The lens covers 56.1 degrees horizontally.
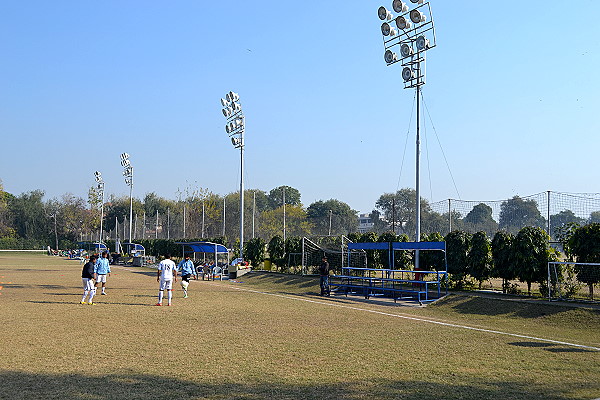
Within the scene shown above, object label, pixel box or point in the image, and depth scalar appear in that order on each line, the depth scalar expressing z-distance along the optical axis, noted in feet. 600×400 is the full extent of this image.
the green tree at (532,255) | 65.05
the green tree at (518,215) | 74.28
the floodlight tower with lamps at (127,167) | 214.69
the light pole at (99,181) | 258.14
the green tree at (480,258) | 74.38
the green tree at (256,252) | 134.00
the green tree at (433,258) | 83.32
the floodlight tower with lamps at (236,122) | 137.59
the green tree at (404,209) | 113.91
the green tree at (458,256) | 76.79
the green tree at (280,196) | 456.45
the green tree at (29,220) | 368.07
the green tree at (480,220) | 80.02
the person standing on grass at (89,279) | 67.77
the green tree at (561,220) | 67.56
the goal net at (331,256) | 102.17
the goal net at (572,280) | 58.90
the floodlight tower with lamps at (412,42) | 82.02
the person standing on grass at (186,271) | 76.64
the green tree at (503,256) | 67.82
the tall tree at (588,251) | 58.80
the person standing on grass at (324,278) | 82.94
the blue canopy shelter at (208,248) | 116.37
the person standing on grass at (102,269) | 76.15
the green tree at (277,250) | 122.11
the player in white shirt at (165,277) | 67.65
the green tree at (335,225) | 175.79
